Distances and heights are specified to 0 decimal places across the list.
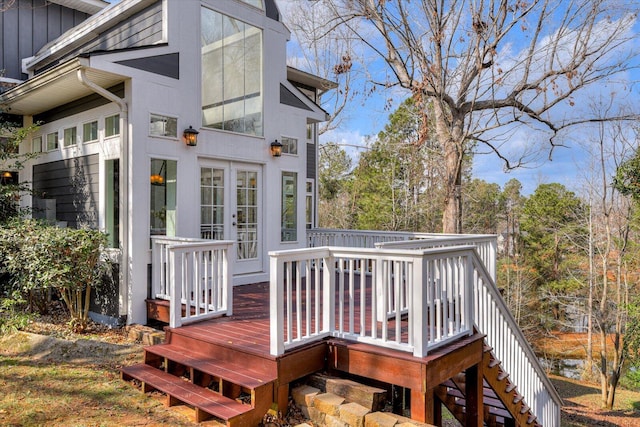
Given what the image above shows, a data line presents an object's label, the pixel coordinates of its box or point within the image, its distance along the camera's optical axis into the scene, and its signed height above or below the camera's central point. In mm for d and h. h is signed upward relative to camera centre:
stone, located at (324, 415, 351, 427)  3115 -1545
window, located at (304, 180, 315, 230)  11062 +261
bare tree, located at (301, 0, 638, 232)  7773 +3023
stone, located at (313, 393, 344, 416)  3189 -1452
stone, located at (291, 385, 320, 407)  3373 -1455
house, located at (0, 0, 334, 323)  5508 +1243
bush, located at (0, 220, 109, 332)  5246 -552
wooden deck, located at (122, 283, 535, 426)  3236 -1296
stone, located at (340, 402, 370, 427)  3041 -1453
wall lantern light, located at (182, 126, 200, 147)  5906 +1109
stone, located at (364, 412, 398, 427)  2961 -1464
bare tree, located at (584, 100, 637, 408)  12547 -965
